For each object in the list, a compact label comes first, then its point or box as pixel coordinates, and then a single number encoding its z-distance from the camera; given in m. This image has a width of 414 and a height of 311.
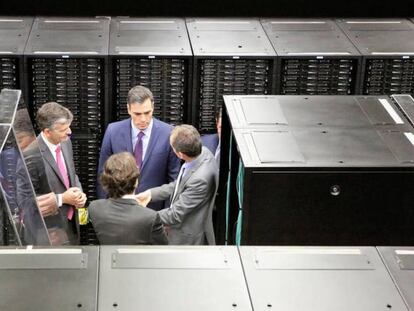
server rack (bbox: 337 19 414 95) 5.54
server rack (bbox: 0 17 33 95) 5.32
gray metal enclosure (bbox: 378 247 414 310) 2.46
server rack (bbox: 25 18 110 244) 5.39
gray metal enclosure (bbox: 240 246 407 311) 2.39
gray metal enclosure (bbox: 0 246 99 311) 2.33
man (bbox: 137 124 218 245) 4.69
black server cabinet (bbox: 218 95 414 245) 3.54
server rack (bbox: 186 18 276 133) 5.43
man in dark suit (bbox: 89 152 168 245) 4.21
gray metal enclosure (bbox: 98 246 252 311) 2.37
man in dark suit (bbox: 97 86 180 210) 5.31
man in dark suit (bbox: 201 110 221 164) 5.47
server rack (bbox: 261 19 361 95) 5.47
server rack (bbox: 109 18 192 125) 5.41
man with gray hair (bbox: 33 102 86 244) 4.83
